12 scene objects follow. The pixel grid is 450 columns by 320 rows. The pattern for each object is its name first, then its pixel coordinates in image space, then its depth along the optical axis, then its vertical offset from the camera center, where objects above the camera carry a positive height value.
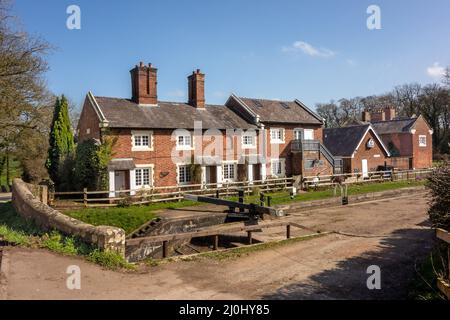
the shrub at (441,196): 9.11 -0.93
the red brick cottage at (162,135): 25.03 +2.14
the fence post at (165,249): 11.47 -2.63
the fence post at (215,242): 13.16 -2.80
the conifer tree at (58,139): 28.69 +2.07
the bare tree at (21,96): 25.95 +5.60
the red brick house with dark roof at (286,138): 31.75 +2.16
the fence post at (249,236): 13.98 -2.75
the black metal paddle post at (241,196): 19.72 -1.75
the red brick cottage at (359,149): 37.30 +1.36
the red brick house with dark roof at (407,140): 45.38 +2.63
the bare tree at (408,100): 69.56 +11.84
